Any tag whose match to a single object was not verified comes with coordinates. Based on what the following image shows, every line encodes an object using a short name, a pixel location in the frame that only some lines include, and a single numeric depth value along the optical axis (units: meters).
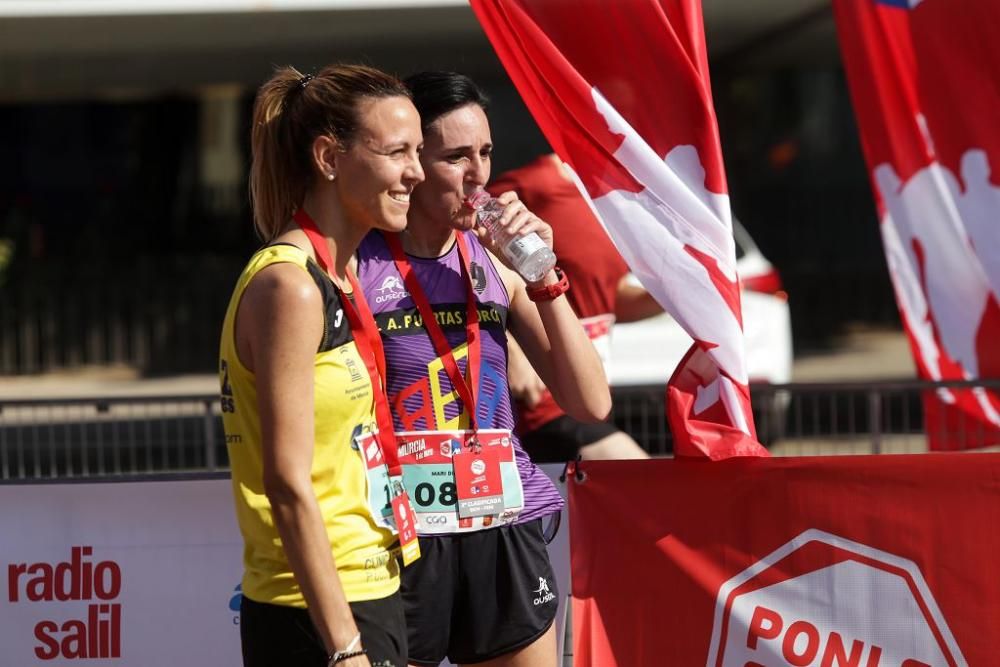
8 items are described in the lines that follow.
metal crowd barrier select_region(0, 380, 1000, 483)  10.85
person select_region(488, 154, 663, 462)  9.65
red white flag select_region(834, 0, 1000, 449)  9.39
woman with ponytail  5.22
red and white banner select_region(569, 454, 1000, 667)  8.09
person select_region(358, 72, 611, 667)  6.47
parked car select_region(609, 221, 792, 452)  19.37
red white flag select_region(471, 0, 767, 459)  7.82
